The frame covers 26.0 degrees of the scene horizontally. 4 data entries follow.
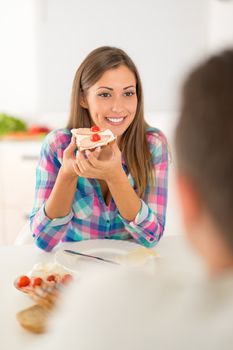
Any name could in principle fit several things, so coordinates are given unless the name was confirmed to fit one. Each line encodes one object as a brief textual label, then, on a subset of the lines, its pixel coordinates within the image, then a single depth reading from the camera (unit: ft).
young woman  4.94
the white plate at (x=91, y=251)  4.10
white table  3.04
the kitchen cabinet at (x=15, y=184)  11.46
